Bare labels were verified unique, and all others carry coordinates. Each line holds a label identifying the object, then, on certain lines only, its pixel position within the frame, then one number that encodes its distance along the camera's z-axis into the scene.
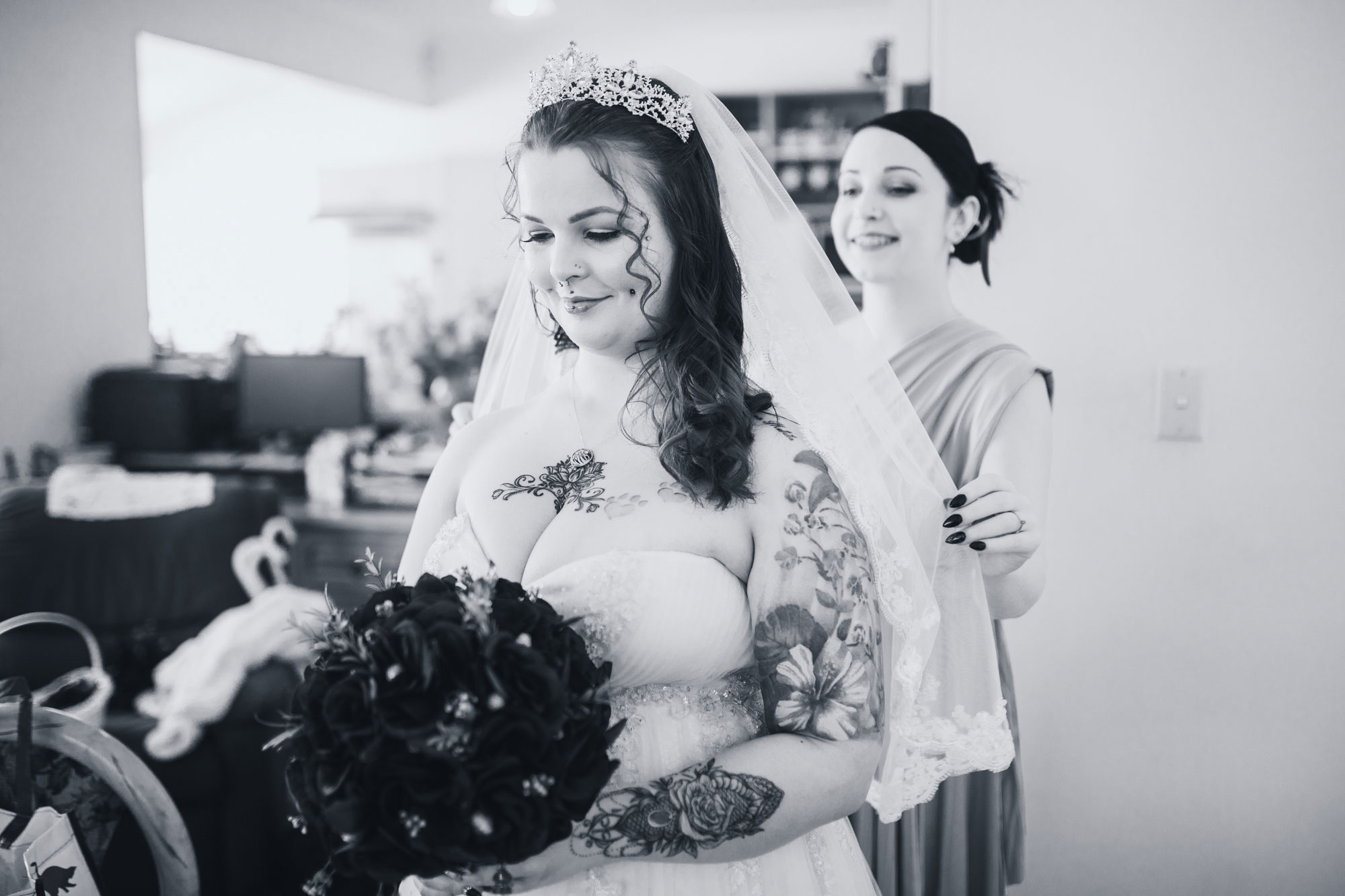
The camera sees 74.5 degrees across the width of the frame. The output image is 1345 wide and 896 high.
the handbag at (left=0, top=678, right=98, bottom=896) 0.98
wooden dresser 3.27
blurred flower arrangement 3.90
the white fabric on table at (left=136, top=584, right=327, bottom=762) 1.98
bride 0.87
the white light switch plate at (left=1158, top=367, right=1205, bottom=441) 1.62
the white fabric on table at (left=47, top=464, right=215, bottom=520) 2.31
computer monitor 3.78
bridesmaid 1.35
